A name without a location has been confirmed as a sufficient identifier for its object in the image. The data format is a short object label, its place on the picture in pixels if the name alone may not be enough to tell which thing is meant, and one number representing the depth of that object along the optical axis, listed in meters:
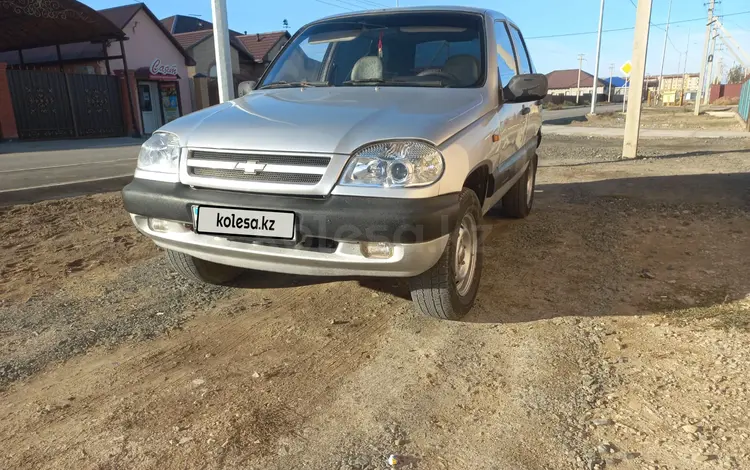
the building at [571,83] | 88.44
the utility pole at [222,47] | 6.33
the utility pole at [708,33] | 35.19
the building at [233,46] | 29.84
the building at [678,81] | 94.84
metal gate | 17.02
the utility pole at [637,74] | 9.68
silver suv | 2.45
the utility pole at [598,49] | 29.88
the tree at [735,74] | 84.88
